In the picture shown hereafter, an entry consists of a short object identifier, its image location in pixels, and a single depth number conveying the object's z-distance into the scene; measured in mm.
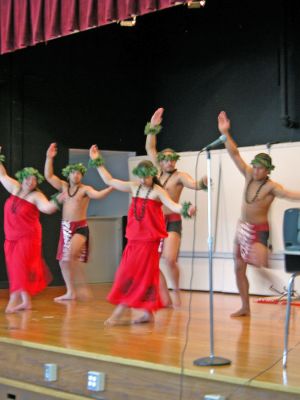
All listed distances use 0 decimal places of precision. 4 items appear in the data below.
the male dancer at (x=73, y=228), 7559
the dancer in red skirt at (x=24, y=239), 6633
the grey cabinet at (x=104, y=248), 9547
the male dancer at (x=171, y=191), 6828
